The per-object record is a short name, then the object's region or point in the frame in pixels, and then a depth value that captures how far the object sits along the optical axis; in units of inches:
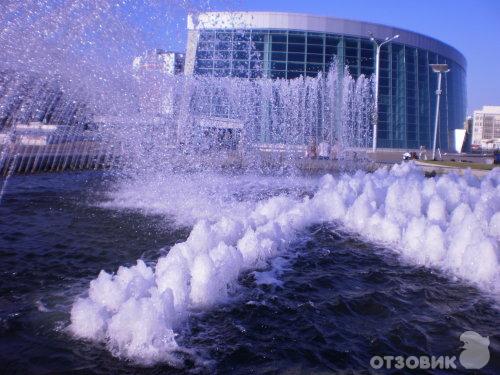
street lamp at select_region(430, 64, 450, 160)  1048.4
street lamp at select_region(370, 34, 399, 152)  1174.0
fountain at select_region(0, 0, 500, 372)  152.1
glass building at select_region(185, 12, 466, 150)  1444.4
